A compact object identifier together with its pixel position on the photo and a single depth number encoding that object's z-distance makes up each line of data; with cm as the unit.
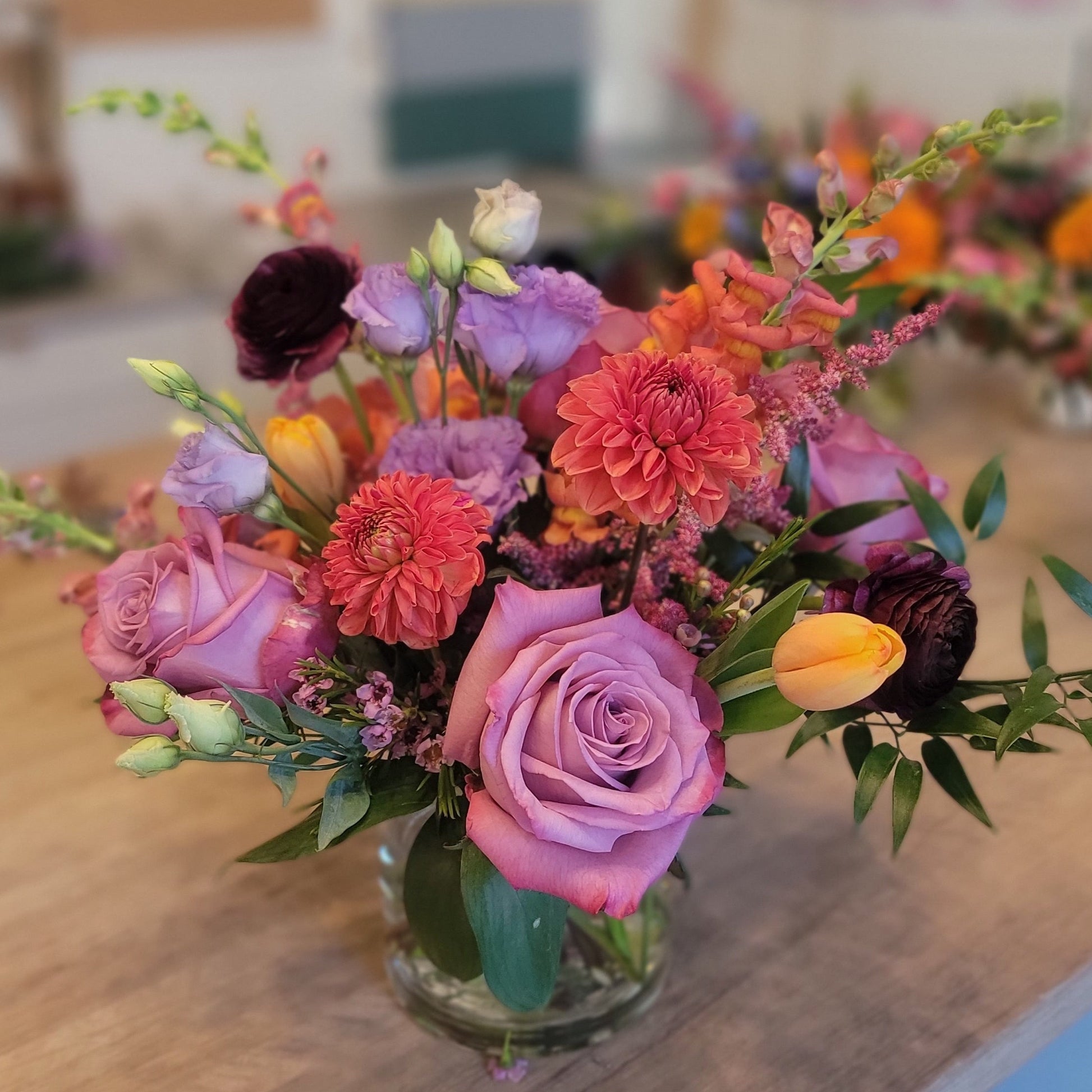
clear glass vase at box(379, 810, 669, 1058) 60
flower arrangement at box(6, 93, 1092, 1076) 44
